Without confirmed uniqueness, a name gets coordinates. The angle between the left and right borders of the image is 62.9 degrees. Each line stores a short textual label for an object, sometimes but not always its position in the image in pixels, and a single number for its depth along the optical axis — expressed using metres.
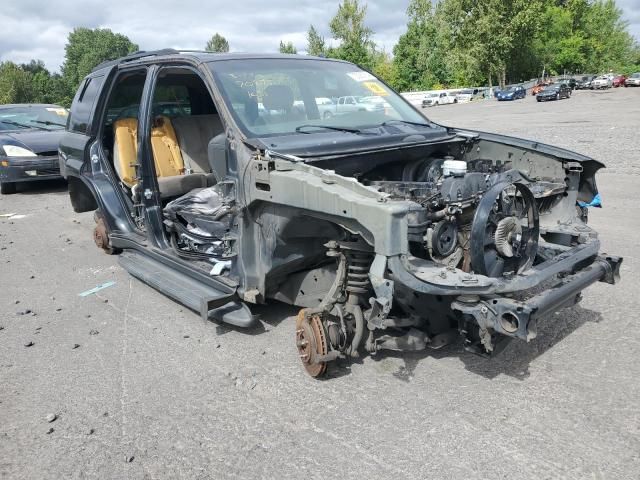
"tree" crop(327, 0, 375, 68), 62.32
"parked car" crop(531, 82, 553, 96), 45.59
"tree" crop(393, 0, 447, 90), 58.59
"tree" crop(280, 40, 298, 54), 66.44
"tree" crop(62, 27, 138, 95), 89.69
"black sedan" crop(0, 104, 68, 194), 9.87
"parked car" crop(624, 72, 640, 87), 47.06
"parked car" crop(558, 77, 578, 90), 47.72
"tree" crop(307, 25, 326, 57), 64.41
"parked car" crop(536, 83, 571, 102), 35.50
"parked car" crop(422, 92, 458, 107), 43.88
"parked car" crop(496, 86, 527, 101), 41.69
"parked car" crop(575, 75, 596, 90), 49.91
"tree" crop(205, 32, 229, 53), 97.47
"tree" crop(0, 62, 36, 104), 64.06
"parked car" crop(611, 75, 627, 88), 50.32
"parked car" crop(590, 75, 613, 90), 47.17
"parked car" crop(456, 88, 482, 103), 45.47
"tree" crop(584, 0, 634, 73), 71.81
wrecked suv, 2.79
